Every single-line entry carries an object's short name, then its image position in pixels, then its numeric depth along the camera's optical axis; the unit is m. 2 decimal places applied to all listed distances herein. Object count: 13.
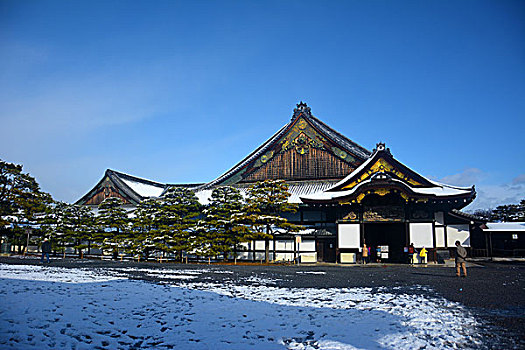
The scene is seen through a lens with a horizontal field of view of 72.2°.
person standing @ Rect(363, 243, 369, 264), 21.95
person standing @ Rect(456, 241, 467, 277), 13.95
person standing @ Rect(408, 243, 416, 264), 21.41
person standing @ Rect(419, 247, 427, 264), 20.80
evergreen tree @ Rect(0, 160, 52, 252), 29.22
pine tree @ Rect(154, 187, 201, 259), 23.53
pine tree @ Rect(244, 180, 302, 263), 21.73
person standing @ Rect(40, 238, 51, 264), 20.56
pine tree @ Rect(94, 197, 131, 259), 25.64
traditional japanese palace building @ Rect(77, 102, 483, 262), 22.00
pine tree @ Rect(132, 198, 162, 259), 24.31
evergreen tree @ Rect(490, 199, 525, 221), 43.92
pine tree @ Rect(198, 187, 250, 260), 22.33
